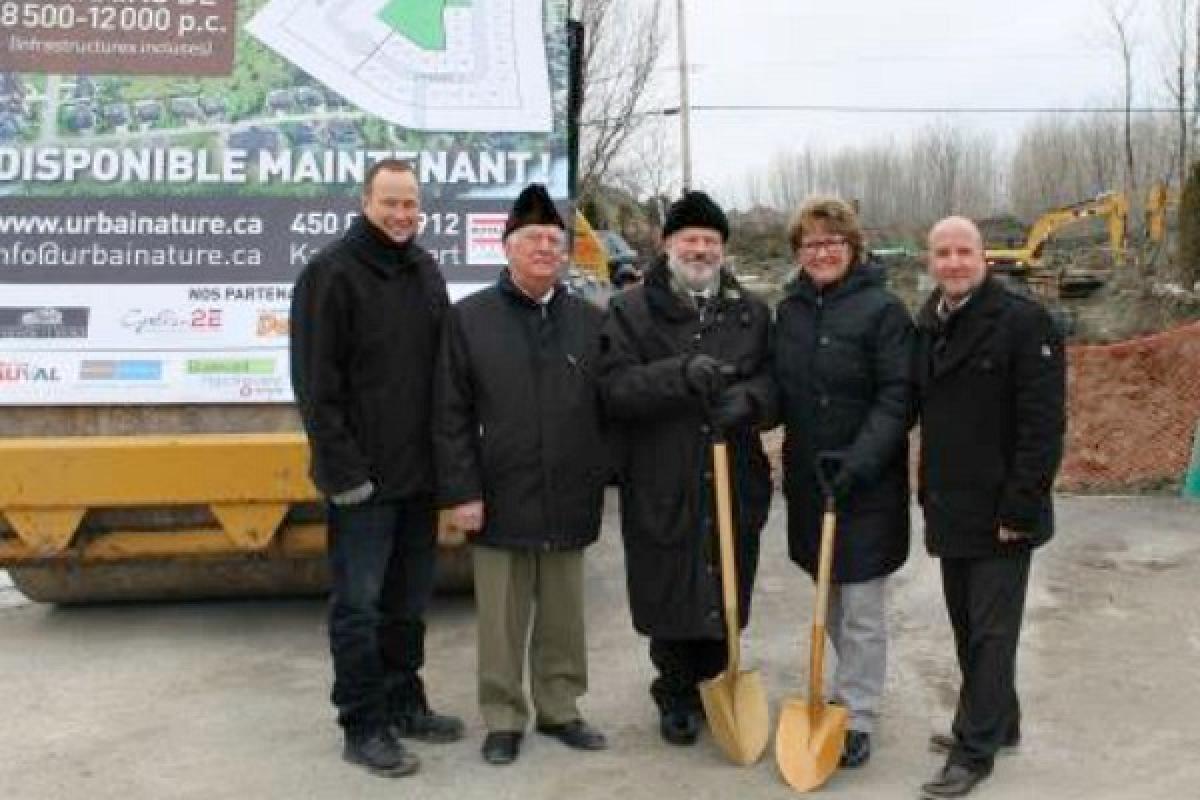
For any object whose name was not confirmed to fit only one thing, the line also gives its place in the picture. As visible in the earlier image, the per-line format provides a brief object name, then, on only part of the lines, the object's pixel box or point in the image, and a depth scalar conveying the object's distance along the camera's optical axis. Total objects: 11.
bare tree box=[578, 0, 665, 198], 26.16
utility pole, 34.62
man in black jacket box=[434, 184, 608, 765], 4.45
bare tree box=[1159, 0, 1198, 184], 15.63
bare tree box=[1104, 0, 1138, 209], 17.88
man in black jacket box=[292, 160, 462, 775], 4.28
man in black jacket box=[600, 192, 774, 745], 4.50
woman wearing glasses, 4.35
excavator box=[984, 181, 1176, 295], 22.27
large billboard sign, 5.31
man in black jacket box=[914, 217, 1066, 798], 4.08
